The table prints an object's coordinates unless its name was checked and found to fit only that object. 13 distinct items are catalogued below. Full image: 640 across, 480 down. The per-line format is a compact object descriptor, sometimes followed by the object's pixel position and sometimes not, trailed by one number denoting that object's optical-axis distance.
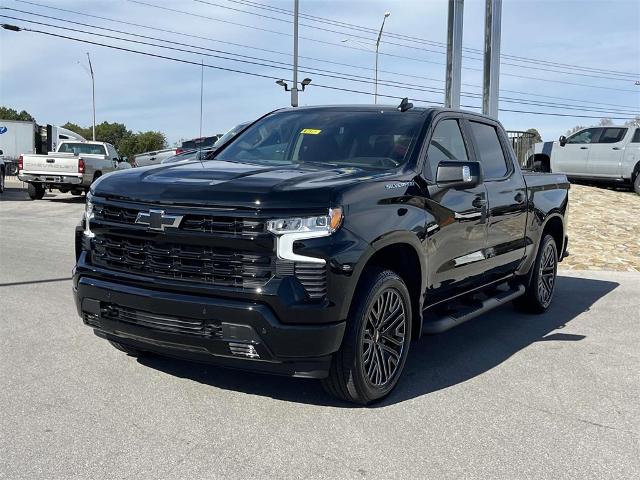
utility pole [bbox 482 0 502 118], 17.69
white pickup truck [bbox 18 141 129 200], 19.31
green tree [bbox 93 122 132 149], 117.88
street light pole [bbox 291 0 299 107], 27.84
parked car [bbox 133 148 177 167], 19.95
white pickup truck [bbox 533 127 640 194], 19.20
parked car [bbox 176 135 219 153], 14.41
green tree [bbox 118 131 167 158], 103.62
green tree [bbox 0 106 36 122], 107.75
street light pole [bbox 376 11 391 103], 36.76
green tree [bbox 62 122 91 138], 116.64
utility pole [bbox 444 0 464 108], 18.16
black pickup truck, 3.63
